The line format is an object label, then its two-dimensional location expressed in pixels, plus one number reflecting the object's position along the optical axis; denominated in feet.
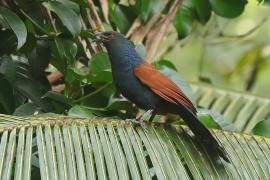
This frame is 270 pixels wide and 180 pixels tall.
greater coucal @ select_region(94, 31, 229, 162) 15.65
